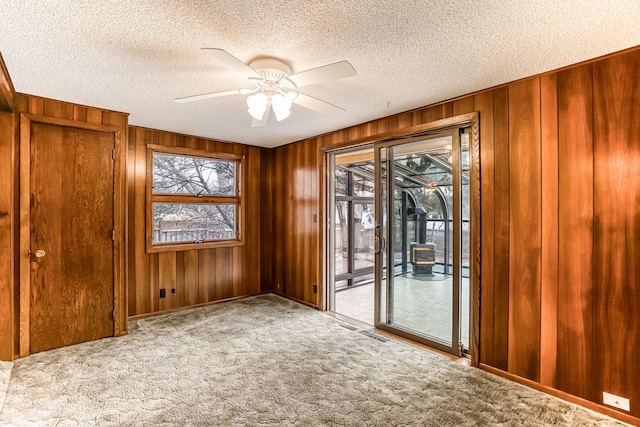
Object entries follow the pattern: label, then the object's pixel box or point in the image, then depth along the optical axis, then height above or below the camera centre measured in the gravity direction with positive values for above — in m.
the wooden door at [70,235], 3.05 -0.17
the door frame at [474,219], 2.83 -0.02
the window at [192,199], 4.26 +0.28
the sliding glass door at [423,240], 3.08 -0.26
